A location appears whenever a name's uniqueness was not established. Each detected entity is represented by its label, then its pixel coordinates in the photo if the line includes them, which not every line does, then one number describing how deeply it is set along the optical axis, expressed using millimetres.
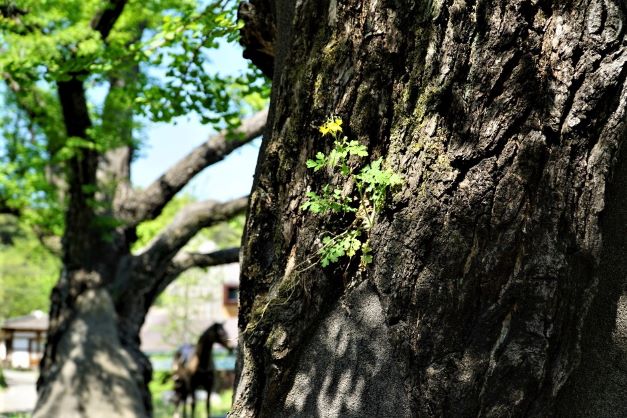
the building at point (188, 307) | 37781
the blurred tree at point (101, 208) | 11977
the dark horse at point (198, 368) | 18453
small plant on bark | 3926
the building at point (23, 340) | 47588
